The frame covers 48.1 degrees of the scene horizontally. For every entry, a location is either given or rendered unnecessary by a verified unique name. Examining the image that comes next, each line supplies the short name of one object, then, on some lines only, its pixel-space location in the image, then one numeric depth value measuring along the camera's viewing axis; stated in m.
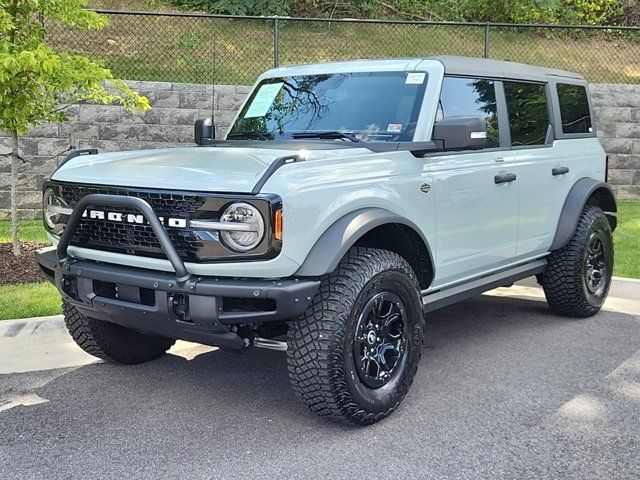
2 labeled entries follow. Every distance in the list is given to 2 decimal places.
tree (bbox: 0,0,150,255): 6.42
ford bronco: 3.43
